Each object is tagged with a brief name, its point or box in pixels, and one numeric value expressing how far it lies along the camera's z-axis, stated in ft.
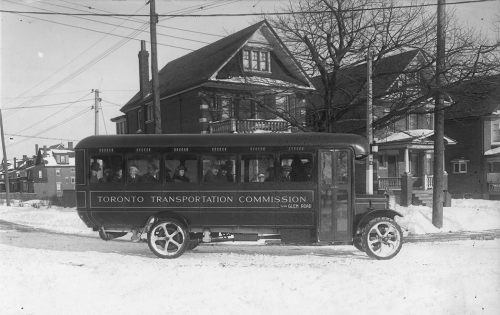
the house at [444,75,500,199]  109.81
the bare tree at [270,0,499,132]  48.19
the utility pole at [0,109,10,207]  107.08
